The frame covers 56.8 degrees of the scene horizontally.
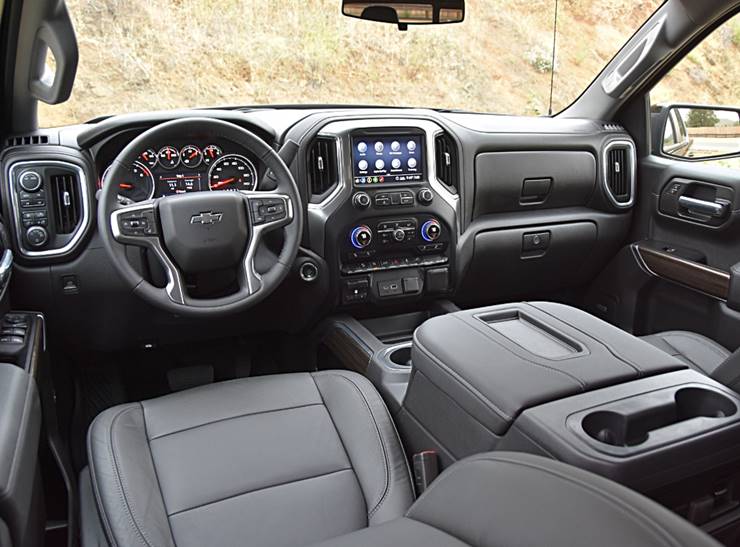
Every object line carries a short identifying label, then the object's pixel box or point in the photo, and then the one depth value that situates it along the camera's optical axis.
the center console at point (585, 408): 1.39
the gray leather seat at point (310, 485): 0.97
